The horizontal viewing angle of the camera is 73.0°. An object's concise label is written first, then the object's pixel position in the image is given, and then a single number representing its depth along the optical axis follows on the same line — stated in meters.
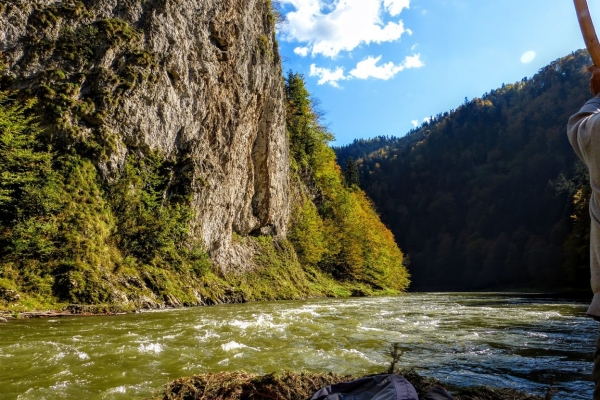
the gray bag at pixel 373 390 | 2.44
